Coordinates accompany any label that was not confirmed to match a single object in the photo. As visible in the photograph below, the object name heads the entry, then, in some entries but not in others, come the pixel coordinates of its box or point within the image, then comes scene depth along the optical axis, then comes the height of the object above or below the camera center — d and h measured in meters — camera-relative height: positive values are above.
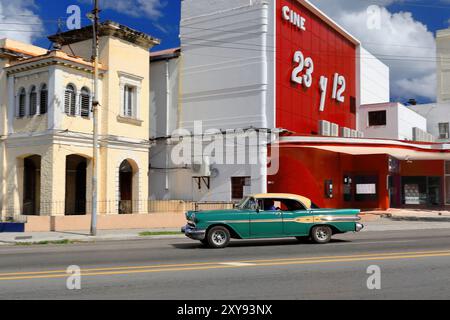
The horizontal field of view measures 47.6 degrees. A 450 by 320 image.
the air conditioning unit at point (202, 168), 29.94 +1.03
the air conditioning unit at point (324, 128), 33.34 +3.75
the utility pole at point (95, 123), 20.34 +2.54
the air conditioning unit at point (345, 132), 36.44 +3.78
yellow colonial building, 24.12 +3.12
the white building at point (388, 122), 39.19 +4.90
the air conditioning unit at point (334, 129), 34.56 +3.81
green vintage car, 14.97 -1.08
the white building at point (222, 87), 29.38 +5.97
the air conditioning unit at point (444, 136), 45.41 +4.31
